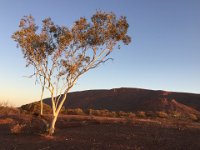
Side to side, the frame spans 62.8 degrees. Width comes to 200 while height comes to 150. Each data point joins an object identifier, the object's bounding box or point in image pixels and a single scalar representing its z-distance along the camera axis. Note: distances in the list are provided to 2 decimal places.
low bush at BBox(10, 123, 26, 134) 10.53
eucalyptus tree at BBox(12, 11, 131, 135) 10.42
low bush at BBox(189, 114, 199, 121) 17.59
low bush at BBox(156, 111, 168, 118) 17.43
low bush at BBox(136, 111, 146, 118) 17.32
